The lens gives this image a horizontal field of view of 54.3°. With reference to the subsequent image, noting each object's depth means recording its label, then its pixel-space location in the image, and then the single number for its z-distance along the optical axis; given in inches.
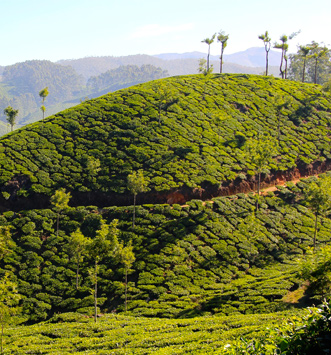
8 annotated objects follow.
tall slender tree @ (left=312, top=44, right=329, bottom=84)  4951.8
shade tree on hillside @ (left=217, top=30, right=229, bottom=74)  3216.8
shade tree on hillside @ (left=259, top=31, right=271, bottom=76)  3261.1
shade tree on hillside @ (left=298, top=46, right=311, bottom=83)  3374.3
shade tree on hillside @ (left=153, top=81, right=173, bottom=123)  2247.8
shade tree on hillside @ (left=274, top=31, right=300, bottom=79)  3293.1
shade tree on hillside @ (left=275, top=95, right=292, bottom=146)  2335.4
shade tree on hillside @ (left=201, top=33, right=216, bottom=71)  3158.5
